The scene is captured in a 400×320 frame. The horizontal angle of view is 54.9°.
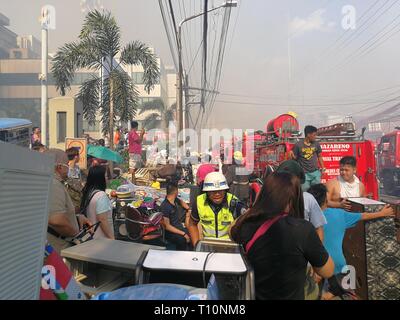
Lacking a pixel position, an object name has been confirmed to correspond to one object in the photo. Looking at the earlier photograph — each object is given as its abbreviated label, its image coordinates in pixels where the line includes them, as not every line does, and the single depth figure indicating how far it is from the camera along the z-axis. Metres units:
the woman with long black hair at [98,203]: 4.14
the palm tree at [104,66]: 13.38
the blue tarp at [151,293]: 1.64
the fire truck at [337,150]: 9.73
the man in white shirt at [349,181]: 5.43
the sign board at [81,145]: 10.65
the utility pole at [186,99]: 28.79
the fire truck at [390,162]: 16.91
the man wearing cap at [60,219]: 2.88
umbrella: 7.50
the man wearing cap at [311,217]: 2.69
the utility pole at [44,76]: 15.14
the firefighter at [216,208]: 3.89
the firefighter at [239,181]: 8.25
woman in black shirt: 2.20
